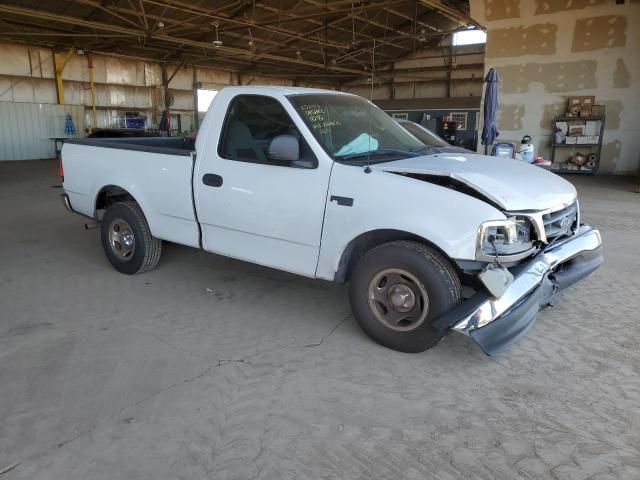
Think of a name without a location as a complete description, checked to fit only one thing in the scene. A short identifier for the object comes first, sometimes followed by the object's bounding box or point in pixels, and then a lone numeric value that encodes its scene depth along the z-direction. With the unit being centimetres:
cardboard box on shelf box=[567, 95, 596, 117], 1541
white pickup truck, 320
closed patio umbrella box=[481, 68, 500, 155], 1098
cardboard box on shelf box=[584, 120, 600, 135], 1559
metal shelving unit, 1544
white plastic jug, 1070
